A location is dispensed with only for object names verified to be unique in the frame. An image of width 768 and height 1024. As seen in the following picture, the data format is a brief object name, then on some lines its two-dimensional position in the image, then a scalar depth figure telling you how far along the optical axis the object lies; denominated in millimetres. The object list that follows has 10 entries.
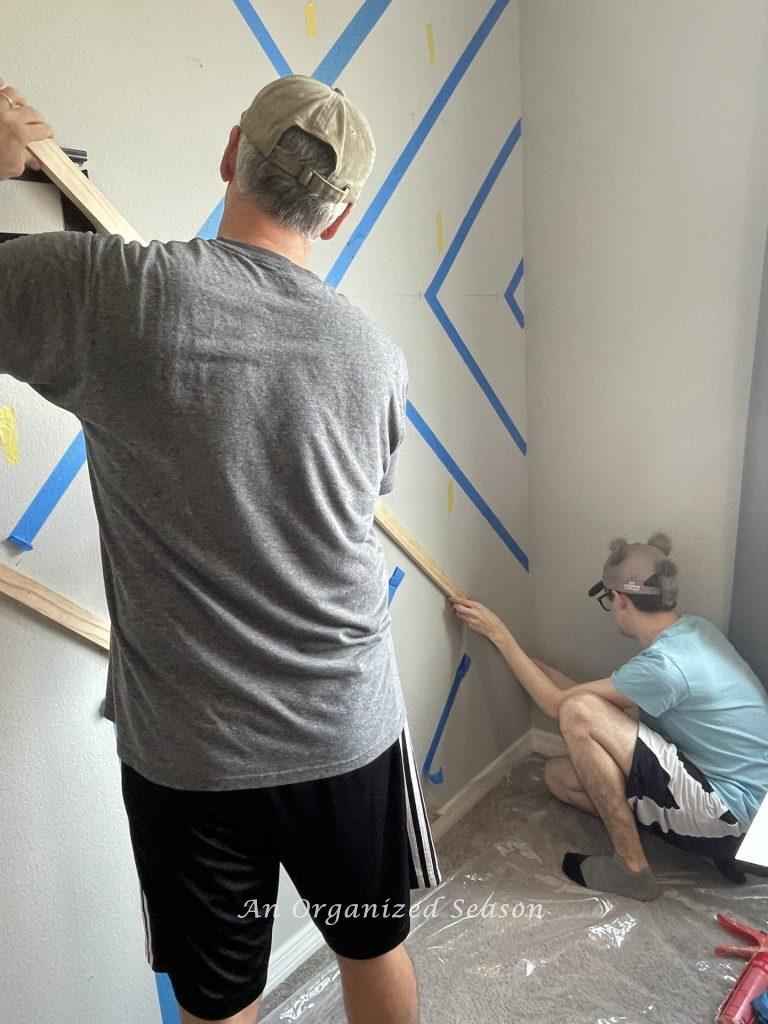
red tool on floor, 1626
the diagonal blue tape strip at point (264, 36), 1570
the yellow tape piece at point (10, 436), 1290
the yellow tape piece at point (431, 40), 2018
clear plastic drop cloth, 1770
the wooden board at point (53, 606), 1312
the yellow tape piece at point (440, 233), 2129
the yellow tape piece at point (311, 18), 1691
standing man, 913
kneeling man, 2049
